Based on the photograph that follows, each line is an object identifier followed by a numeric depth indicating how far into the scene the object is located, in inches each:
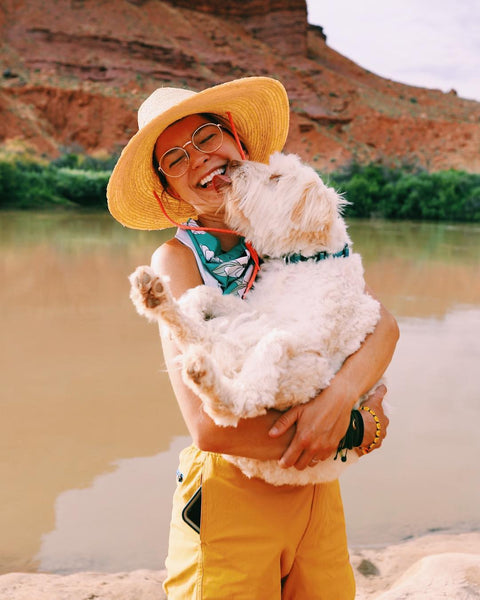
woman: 57.8
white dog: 55.0
